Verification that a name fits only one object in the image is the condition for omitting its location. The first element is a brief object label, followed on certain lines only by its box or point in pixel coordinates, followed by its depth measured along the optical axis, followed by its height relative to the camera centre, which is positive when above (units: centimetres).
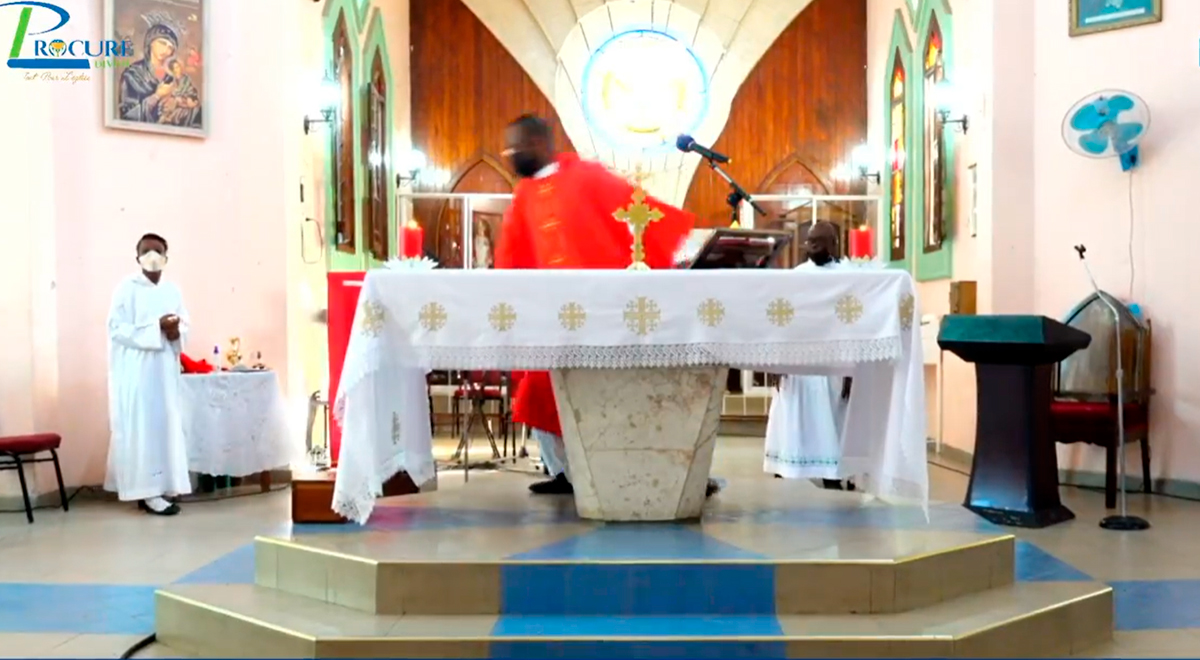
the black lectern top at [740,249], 431 +24
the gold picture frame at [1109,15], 689 +194
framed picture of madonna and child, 688 +162
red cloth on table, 693 -38
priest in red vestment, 482 +38
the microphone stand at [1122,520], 546 -116
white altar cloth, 390 -7
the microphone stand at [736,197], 454 +49
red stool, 585 -80
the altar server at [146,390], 625 -49
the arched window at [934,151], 892 +135
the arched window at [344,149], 900 +141
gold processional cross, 436 +37
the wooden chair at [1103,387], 621 -55
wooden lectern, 541 -58
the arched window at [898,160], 1059 +150
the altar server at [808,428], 602 -72
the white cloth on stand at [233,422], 677 -75
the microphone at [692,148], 436 +67
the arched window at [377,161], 1048 +152
